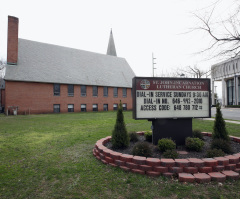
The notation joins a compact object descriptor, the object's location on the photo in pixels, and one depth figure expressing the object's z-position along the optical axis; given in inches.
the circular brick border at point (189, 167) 158.6
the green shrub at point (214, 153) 188.2
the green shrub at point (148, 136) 277.3
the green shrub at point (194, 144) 216.3
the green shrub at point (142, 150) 197.0
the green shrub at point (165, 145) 207.2
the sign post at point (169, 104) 243.6
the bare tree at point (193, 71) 1089.3
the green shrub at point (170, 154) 187.8
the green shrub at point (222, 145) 206.1
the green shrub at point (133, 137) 277.6
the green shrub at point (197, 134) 273.7
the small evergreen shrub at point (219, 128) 236.3
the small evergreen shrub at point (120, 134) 231.8
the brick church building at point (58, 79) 1010.1
